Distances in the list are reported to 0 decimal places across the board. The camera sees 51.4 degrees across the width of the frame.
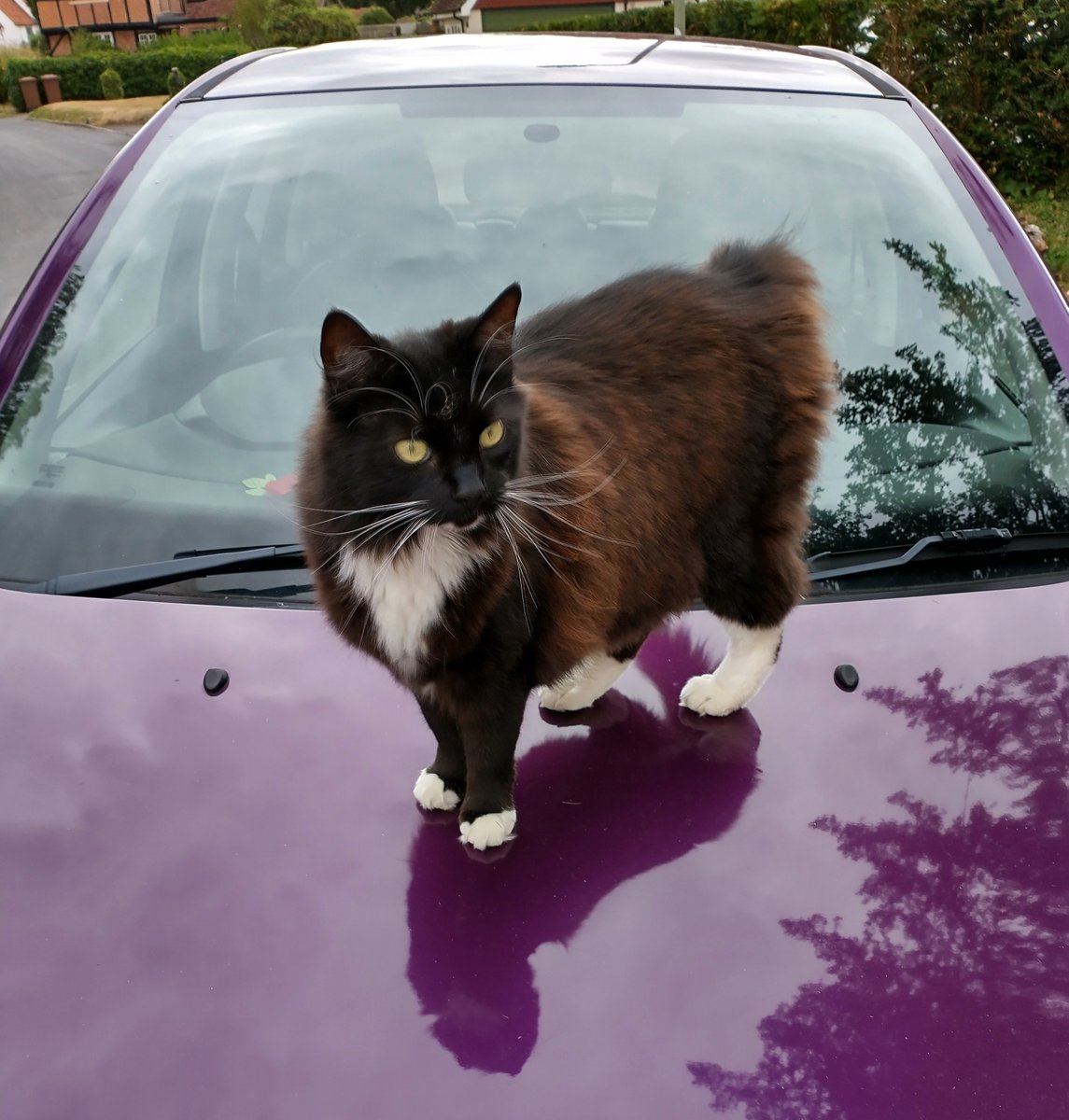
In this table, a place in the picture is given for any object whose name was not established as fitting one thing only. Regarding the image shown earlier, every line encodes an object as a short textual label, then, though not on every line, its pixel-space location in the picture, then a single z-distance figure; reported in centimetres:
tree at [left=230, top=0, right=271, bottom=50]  3130
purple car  113
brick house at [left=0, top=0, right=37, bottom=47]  5222
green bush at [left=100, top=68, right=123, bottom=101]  3266
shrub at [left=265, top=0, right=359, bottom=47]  2952
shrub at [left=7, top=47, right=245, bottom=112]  3375
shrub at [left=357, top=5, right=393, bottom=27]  4534
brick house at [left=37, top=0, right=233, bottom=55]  4897
